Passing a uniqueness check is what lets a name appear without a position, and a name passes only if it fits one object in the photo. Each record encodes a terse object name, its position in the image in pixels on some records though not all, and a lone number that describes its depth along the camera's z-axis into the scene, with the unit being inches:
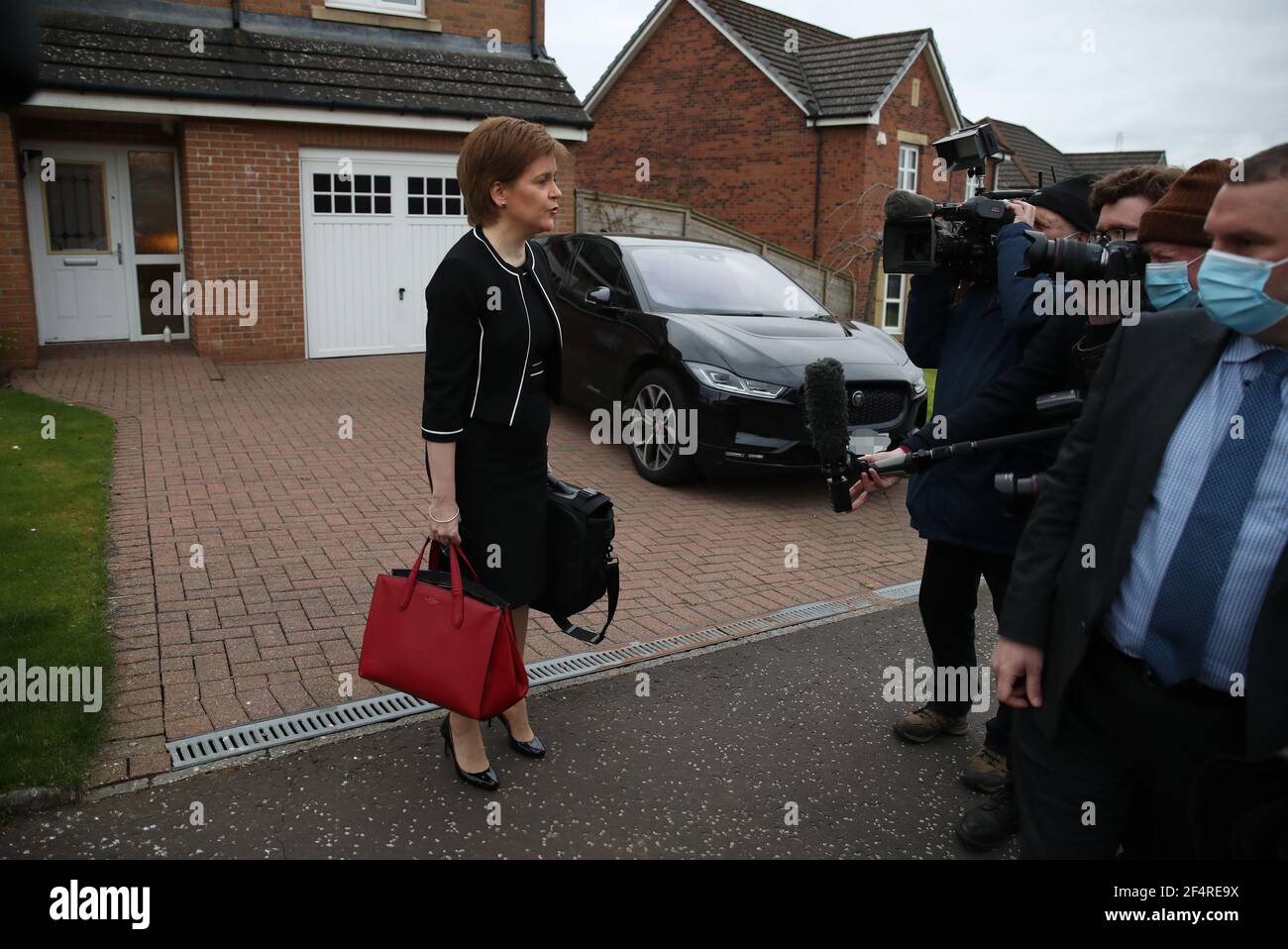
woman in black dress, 125.6
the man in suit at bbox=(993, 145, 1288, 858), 76.3
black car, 282.4
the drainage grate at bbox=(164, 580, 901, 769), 147.2
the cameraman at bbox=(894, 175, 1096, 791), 132.0
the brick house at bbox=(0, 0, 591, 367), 460.1
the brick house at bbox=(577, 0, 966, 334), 877.2
